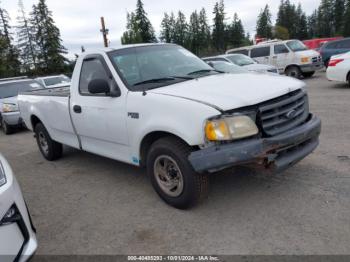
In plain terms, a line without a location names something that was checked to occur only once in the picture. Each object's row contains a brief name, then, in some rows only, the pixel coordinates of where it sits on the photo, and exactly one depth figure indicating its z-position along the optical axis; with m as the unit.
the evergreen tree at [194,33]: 79.75
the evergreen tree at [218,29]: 77.00
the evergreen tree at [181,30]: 83.38
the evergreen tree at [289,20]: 88.56
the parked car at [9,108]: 9.72
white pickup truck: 3.09
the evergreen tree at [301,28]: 87.88
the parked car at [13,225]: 2.27
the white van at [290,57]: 15.27
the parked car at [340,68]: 10.94
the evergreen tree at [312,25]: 88.69
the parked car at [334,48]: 16.98
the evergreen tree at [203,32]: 79.71
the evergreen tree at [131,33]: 60.55
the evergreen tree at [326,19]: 80.38
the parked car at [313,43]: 34.38
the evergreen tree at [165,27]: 84.50
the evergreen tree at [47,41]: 49.53
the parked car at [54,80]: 14.43
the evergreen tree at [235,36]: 79.12
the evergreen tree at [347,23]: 66.19
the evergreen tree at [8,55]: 38.62
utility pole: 24.11
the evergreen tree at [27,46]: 51.96
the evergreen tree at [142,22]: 62.88
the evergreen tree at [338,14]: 74.44
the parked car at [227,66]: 10.41
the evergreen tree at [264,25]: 83.19
